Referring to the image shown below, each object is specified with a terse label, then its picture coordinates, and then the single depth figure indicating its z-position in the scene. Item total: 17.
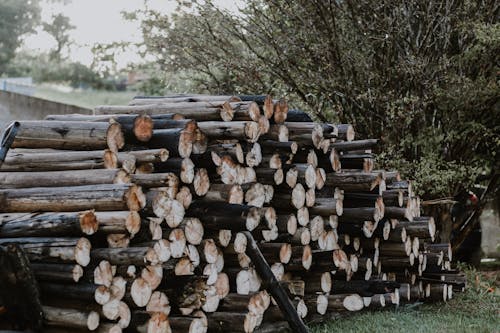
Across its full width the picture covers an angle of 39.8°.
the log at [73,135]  5.62
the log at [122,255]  5.17
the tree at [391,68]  10.18
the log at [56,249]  4.97
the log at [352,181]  7.37
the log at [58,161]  5.64
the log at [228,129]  6.20
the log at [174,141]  5.80
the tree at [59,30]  32.47
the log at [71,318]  5.02
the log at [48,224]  5.02
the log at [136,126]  5.80
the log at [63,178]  5.45
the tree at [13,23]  28.22
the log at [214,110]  6.42
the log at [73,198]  5.20
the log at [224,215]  5.88
